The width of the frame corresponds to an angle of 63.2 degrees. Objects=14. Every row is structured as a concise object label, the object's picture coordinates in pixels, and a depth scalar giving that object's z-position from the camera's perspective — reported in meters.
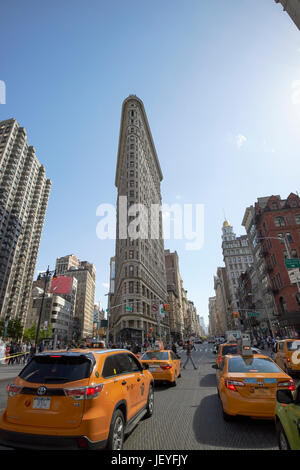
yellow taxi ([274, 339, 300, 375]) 11.01
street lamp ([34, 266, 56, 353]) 26.73
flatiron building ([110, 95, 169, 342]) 52.54
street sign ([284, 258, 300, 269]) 19.59
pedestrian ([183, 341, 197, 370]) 18.17
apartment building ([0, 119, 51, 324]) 83.50
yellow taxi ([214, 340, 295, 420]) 5.35
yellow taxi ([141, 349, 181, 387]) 10.85
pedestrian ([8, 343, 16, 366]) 25.50
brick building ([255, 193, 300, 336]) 41.25
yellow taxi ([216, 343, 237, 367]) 12.38
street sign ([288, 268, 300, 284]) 19.55
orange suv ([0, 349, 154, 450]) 3.46
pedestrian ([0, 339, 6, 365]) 23.62
